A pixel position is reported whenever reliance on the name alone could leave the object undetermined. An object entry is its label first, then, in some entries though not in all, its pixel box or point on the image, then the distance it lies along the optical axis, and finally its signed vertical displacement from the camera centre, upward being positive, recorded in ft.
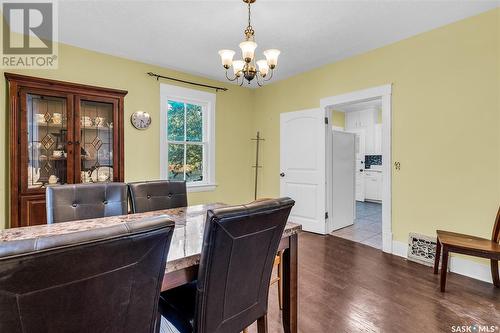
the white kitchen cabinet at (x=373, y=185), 21.68 -1.88
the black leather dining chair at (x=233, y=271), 3.21 -1.52
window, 12.98 +1.47
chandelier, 6.57 +2.86
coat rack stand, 16.24 +0.16
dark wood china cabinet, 8.62 +0.96
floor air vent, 9.12 -3.13
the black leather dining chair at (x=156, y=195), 6.98 -0.92
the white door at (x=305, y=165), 12.99 -0.07
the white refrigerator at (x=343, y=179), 13.65 -0.84
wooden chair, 6.75 -2.27
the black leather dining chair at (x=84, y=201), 5.88 -0.93
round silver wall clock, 11.85 +2.07
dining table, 3.59 -1.30
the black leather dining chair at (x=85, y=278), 1.93 -1.00
